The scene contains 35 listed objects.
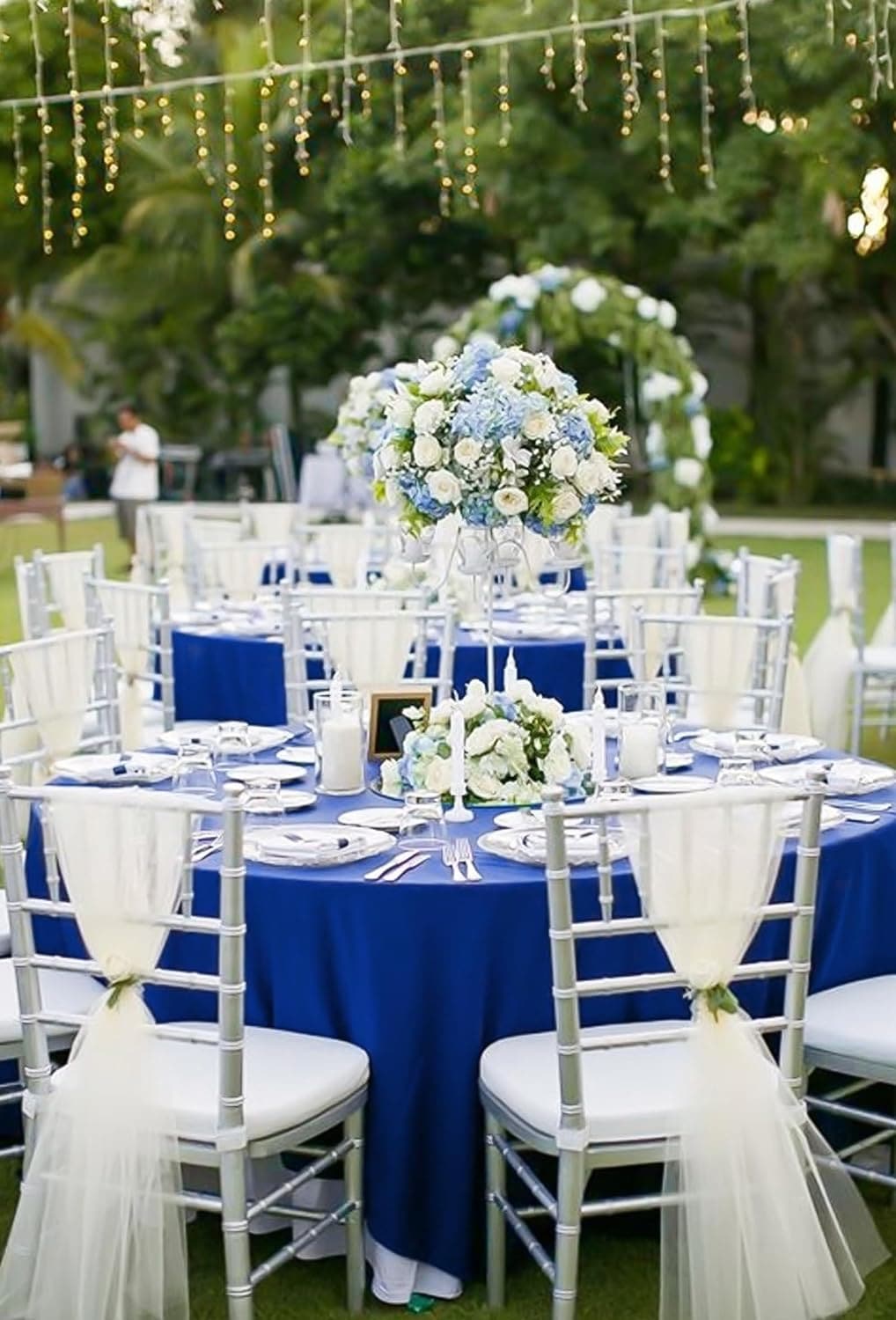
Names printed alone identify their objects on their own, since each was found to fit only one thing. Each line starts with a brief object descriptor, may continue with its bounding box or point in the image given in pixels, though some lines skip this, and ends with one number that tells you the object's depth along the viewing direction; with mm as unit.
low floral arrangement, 3734
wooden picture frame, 4000
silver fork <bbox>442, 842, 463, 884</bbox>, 3162
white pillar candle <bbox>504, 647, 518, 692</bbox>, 3861
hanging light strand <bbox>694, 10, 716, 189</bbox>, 7887
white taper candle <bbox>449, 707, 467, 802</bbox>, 3635
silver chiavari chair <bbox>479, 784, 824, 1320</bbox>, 2785
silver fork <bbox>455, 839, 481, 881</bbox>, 3164
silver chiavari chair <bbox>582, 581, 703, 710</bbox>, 5805
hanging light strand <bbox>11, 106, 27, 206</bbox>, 8470
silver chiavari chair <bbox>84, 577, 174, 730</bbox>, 5879
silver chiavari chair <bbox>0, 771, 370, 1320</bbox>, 2795
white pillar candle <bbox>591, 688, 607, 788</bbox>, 3695
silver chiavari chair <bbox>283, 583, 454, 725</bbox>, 5340
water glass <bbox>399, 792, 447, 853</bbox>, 3402
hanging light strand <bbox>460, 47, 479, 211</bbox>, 8969
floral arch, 11406
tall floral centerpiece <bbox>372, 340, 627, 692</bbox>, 3570
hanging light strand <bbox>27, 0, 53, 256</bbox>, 7691
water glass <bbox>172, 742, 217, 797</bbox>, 3832
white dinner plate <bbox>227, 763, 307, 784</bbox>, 3912
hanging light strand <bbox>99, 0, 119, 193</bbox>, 7919
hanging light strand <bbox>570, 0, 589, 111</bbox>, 7297
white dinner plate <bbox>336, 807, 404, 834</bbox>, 3521
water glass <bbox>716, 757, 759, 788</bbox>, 3686
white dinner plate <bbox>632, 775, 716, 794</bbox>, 3766
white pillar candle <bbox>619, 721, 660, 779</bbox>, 3902
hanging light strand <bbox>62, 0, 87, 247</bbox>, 7129
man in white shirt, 14633
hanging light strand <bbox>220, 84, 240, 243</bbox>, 8291
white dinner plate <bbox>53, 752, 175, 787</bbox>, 3898
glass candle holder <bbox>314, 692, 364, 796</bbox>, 3846
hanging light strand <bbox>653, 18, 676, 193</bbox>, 7822
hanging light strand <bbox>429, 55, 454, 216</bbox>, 8762
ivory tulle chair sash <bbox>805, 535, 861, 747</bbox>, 7410
